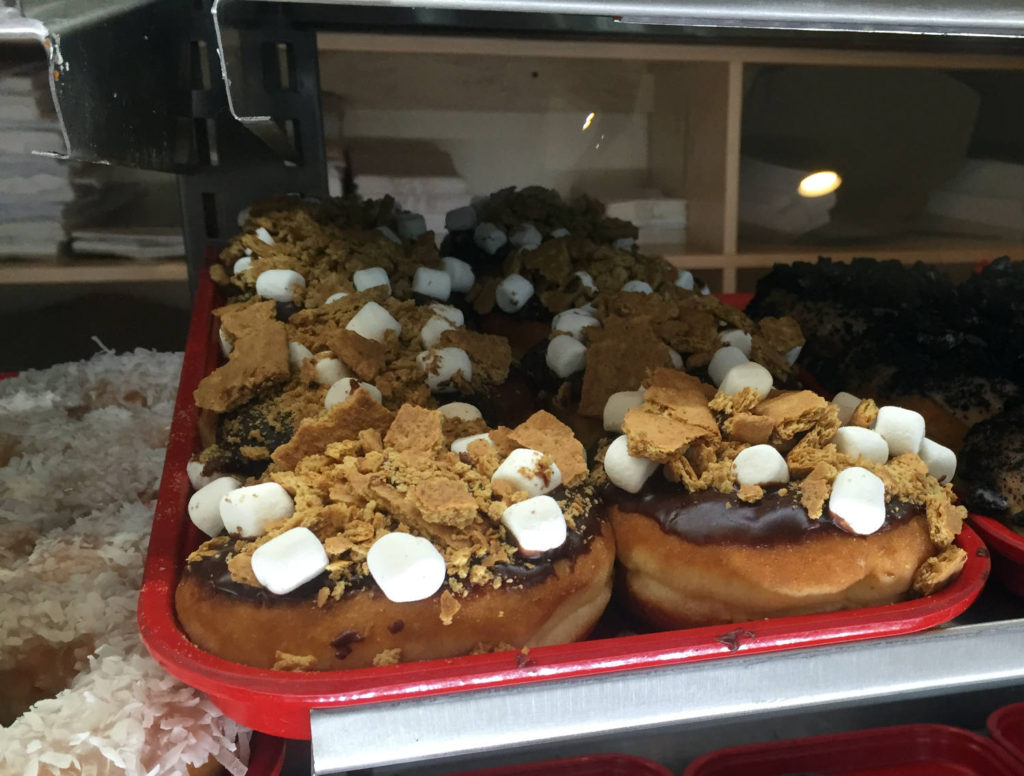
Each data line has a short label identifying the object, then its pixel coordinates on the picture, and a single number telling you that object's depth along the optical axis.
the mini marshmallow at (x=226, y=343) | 0.27
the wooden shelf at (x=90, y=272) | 0.43
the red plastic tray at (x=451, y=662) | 0.16
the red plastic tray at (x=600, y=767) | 0.22
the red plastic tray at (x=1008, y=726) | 0.24
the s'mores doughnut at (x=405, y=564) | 0.17
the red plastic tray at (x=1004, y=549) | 0.23
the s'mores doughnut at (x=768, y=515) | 0.19
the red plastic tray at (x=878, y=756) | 0.23
